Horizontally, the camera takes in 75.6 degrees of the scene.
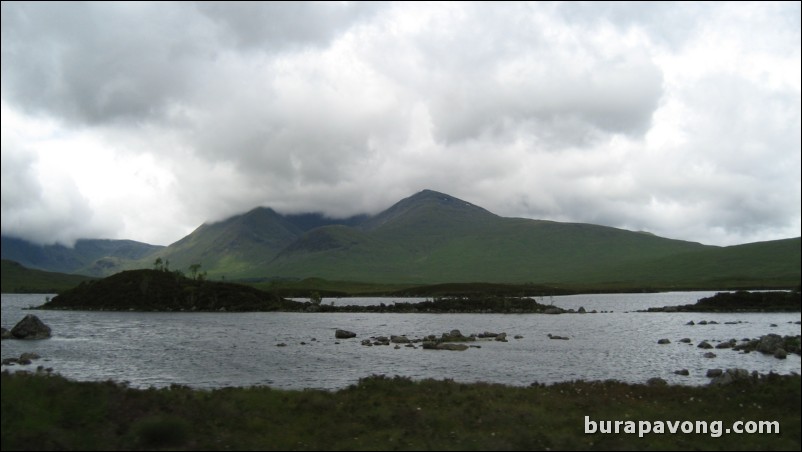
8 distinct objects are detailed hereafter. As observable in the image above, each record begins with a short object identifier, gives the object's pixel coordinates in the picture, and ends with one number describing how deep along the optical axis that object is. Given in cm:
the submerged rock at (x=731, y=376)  3569
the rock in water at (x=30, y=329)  8600
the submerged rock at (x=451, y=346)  7525
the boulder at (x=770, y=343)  6215
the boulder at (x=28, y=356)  5592
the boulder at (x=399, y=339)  8578
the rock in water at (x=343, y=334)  9506
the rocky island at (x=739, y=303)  10924
